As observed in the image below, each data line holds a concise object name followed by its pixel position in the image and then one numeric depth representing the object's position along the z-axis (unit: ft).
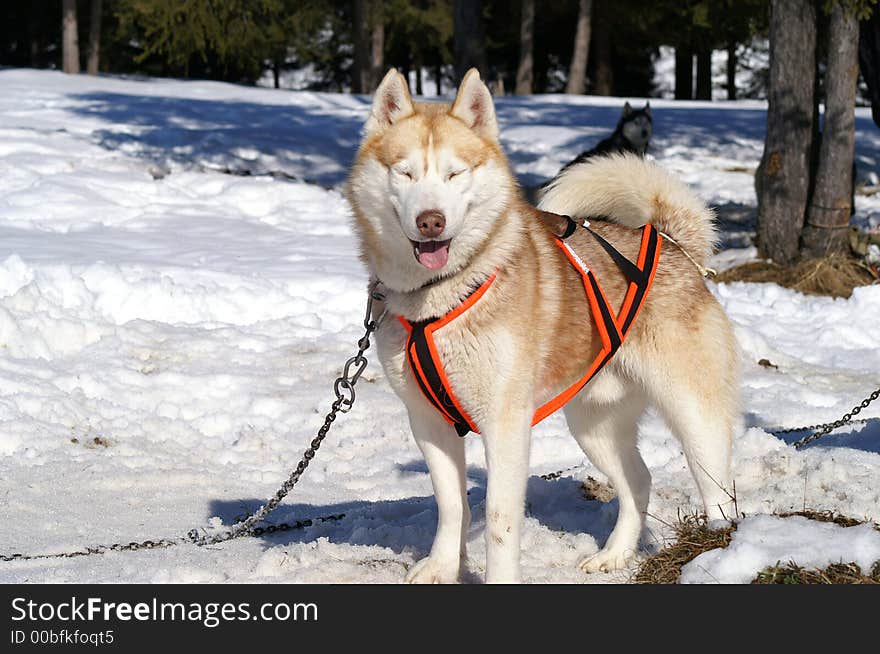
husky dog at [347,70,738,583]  11.31
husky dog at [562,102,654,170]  43.06
